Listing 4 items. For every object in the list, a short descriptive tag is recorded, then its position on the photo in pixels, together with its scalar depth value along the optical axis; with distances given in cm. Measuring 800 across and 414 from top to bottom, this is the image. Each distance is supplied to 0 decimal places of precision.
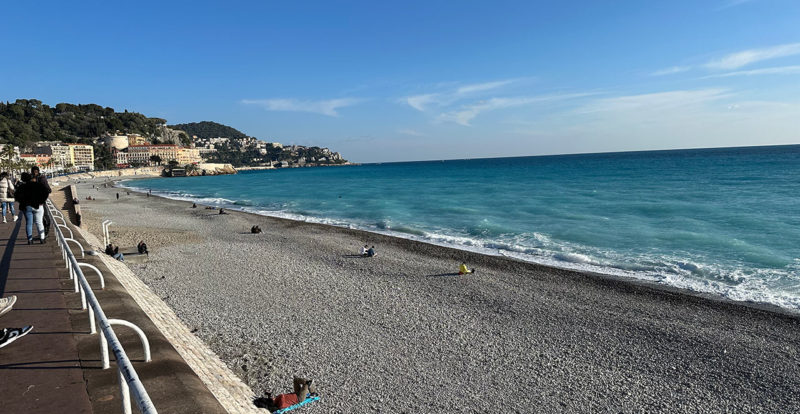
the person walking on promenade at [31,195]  986
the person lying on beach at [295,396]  636
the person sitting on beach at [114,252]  1488
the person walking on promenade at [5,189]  1491
